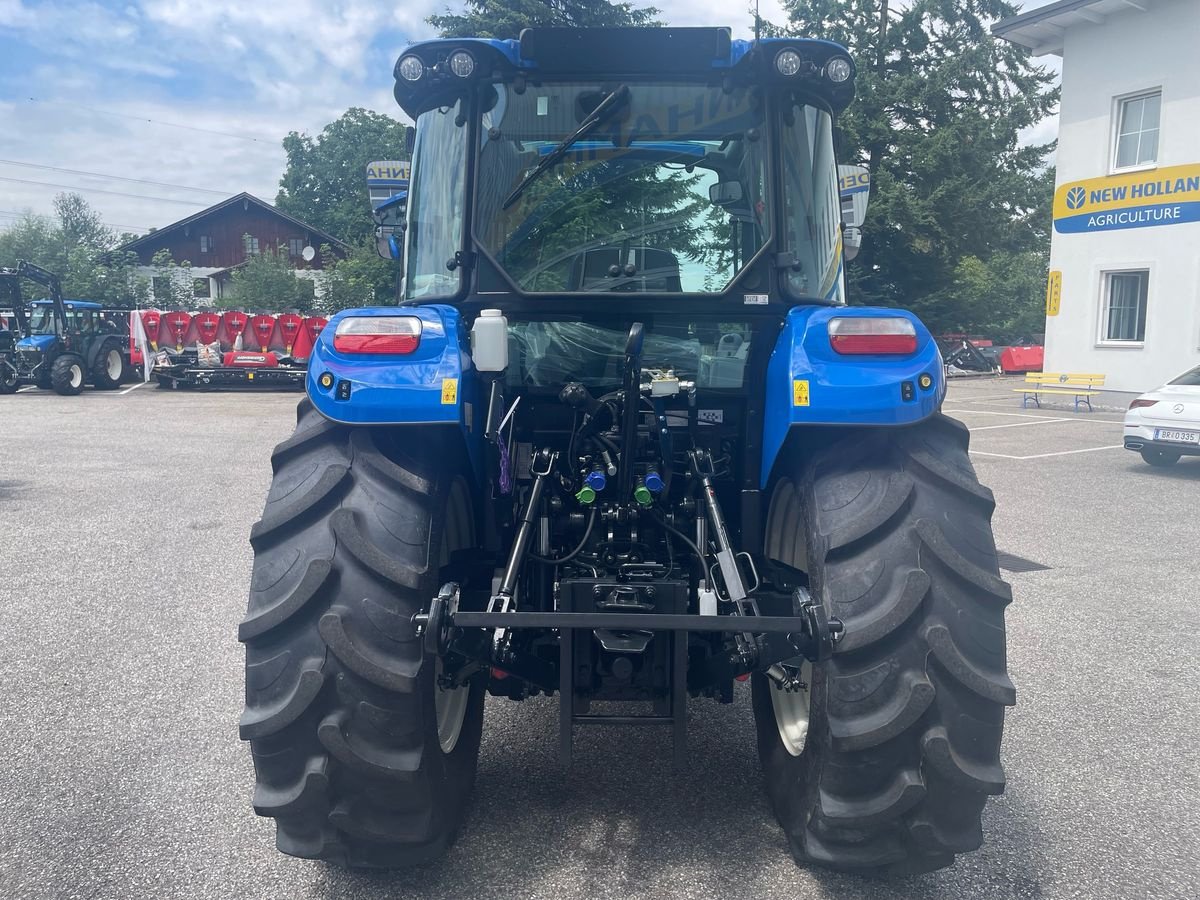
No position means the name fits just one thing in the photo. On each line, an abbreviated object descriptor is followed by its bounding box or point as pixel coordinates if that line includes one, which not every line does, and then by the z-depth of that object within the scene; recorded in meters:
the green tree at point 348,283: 34.06
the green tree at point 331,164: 69.88
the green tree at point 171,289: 39.56
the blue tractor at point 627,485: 2.52
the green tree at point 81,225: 60.69
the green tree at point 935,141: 30.09
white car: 11.09
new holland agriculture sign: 17.98
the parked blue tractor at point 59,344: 21.95
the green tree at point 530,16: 19.11
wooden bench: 19.58
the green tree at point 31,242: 51.78
